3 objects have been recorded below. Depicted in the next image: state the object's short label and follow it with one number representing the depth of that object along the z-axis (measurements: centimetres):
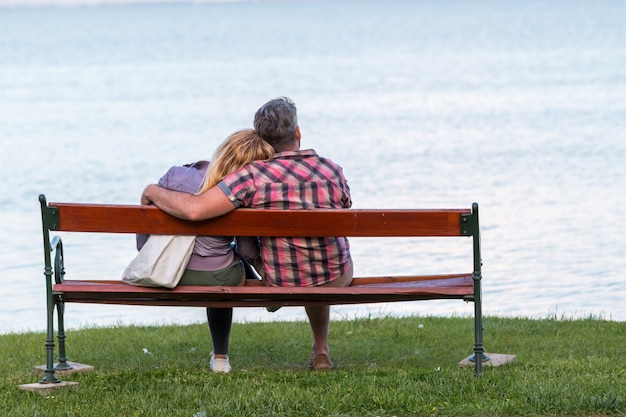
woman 1236
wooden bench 1173
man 1198
